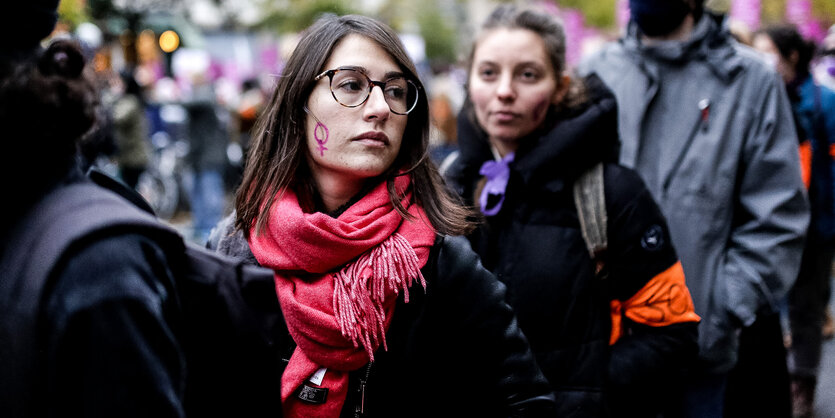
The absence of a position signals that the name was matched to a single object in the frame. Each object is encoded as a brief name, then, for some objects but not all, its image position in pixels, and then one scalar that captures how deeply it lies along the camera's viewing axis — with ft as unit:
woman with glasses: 5.80
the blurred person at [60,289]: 3.70
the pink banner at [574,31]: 55.62
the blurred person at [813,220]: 15.33
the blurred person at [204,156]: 33.71
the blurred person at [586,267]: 7.60
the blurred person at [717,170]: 9.34
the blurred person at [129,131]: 30.12
